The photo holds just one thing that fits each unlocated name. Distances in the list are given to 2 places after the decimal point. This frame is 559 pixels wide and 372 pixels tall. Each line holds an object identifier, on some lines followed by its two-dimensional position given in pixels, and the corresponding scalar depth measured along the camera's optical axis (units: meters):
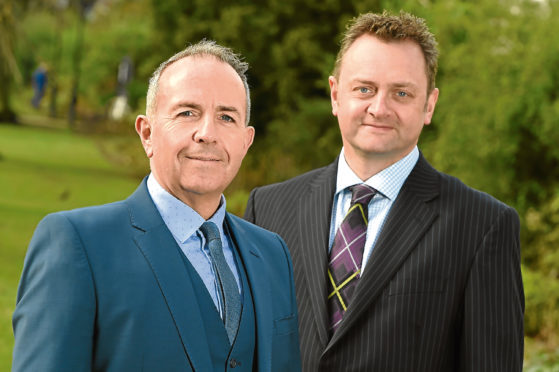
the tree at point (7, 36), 13.99
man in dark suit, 2.79
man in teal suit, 1.85
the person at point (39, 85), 29.61
